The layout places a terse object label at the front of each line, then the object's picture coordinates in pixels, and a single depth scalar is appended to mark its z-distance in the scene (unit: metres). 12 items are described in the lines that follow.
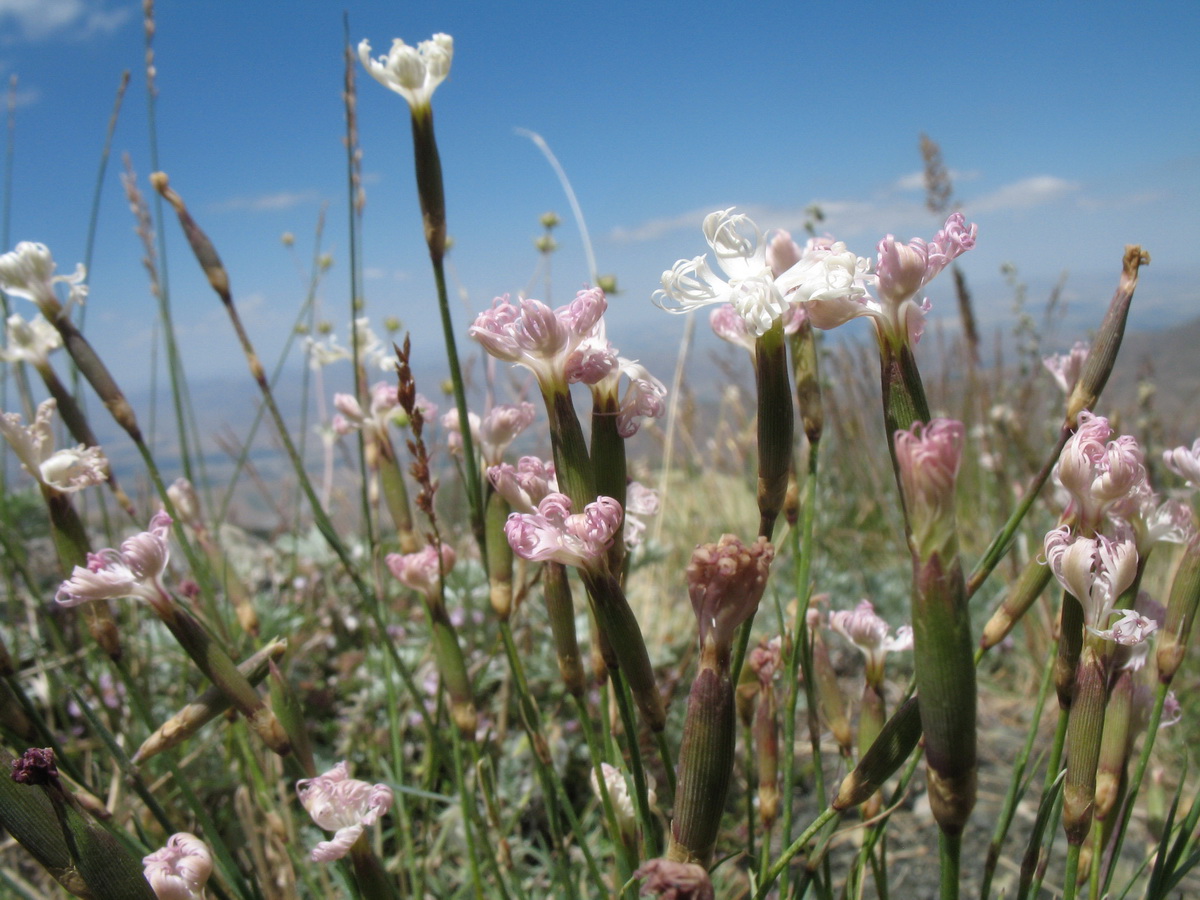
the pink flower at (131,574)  0.15
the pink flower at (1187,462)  0.15
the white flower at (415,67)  0.16
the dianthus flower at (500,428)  0.18
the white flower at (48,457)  0.17
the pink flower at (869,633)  0.18
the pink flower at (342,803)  0.15
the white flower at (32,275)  0.19
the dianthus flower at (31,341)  0.21
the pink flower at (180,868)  0.14
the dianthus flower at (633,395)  0.15
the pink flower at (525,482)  0.15
